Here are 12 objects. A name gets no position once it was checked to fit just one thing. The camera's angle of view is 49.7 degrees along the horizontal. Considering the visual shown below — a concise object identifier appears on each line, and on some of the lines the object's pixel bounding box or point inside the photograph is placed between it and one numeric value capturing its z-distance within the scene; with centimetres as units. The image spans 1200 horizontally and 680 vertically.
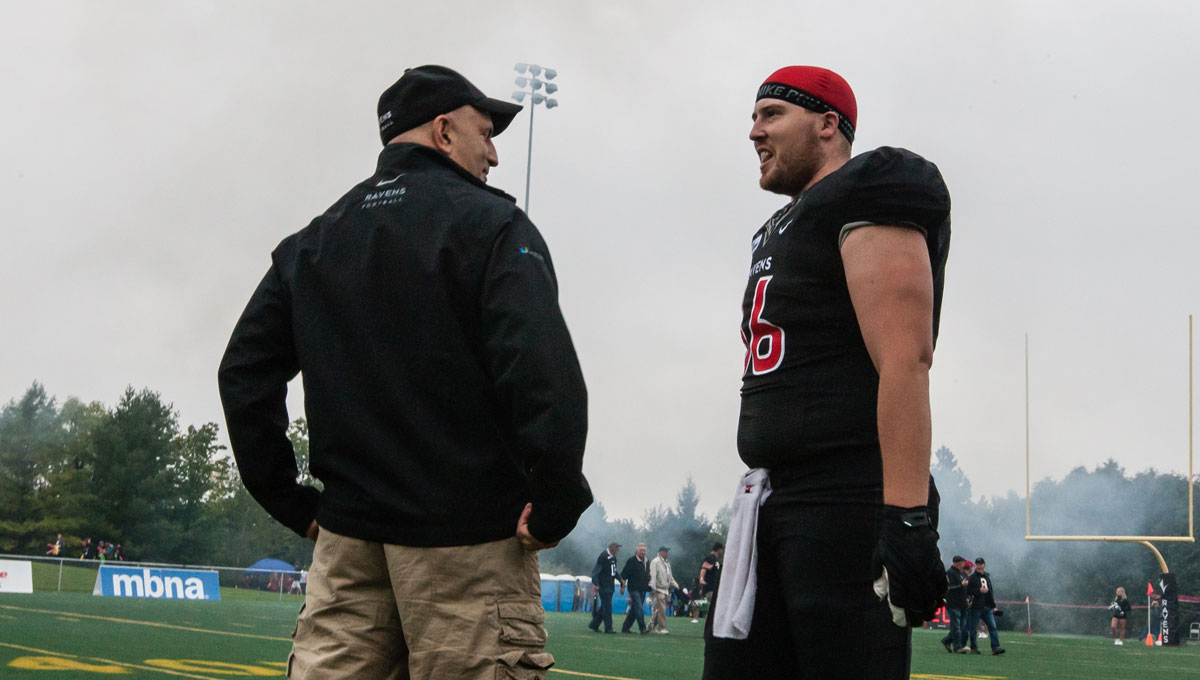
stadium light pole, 3444
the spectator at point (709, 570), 2173
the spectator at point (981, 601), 1920
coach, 263
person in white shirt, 2380
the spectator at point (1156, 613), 2886
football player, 251
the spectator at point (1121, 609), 2853
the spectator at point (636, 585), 2266
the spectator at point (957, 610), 1931
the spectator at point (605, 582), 2227
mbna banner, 2939
